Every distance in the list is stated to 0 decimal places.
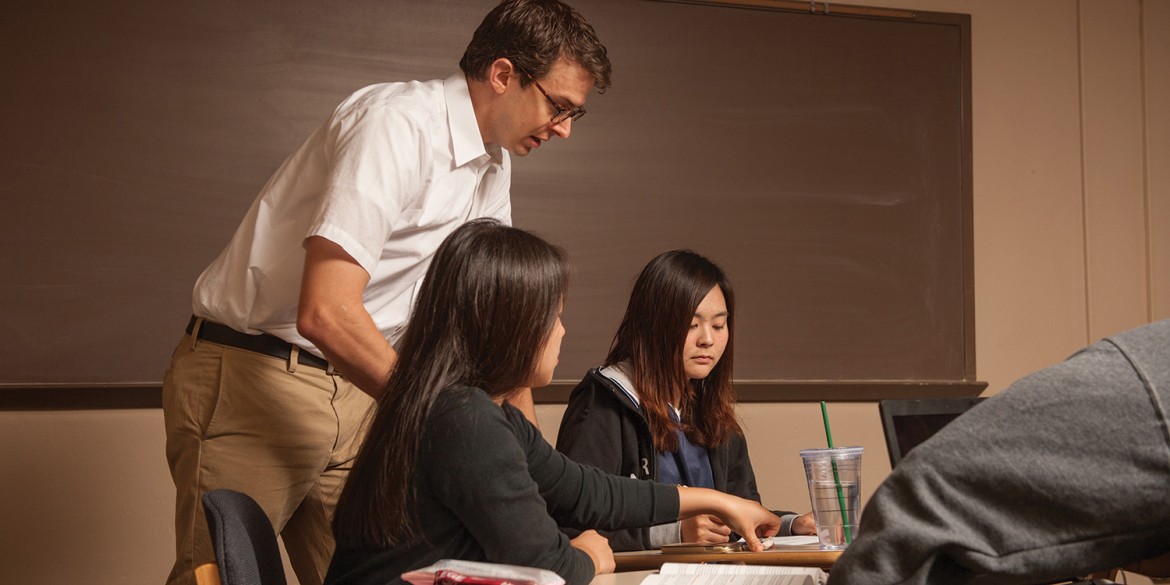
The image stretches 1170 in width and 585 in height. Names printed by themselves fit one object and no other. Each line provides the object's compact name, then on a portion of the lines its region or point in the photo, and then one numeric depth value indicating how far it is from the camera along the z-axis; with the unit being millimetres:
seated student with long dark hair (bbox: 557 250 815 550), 2199
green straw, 1531
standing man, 1683
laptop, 1596
